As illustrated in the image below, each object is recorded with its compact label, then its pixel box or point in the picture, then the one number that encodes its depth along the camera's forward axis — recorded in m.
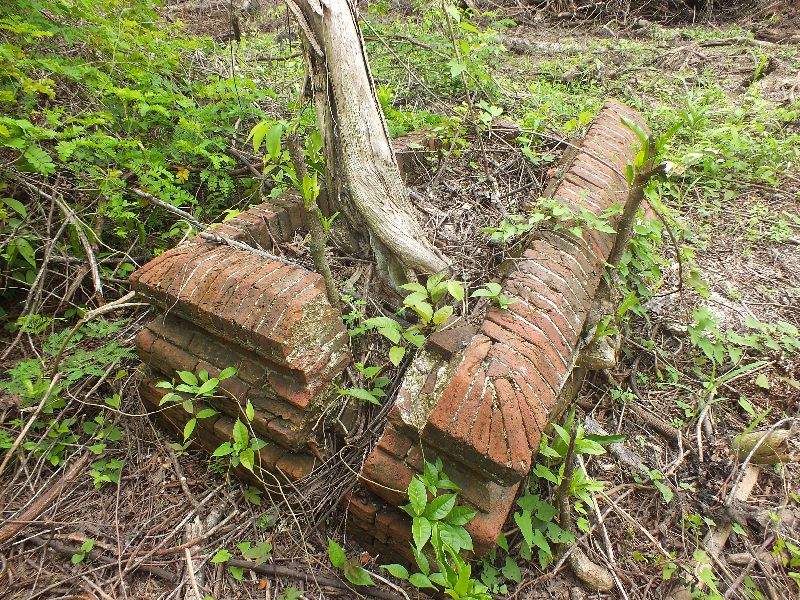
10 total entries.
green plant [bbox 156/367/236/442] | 1.99
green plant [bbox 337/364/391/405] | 2.01
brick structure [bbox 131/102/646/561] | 1.64
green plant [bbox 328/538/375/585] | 1.83
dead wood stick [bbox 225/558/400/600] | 1.89
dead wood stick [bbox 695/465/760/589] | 1.96
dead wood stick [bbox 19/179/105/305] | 2.64
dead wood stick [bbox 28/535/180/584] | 1.93
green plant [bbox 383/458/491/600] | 1.53
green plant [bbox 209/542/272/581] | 1.91
